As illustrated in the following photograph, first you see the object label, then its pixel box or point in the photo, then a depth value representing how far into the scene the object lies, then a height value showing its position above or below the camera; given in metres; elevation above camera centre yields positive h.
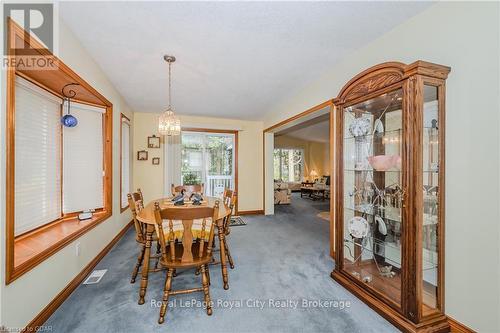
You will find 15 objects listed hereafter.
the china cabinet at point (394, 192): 1.59 -0.22
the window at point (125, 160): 3.98 +0.13
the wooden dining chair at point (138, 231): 2.22 -0.67
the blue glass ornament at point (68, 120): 2.51 +0.55
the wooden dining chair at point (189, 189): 3.58 -0.38
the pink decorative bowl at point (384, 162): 1.85 +0.04
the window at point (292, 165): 11.09 +0.09
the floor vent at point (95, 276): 2.28 -1.22
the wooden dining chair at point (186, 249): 1.69 -0.72
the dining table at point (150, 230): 1.96 -0.60
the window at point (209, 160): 5.36 +0.18
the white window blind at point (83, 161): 2.70 +0.08
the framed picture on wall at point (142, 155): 4.82 +0.27
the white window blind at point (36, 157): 1.97 +0.10
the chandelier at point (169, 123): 2.89 +0.59
